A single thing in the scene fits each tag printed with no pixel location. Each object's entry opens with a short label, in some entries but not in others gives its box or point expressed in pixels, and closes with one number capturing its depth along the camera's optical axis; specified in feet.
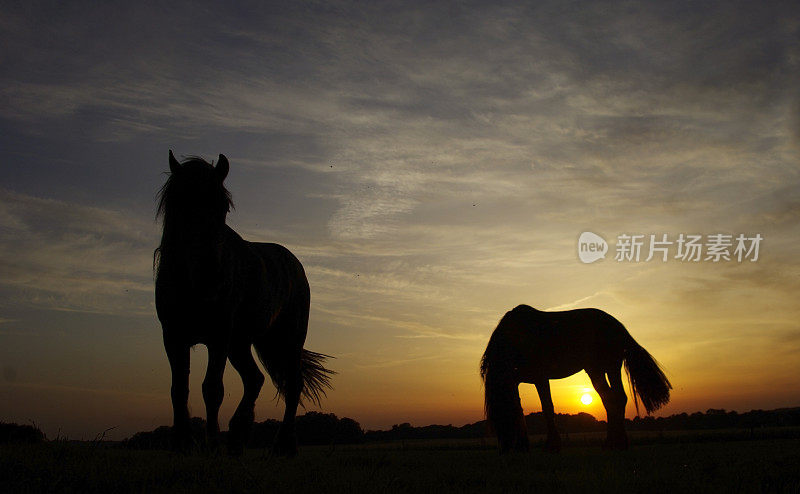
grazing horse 44.32
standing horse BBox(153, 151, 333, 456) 20.65
